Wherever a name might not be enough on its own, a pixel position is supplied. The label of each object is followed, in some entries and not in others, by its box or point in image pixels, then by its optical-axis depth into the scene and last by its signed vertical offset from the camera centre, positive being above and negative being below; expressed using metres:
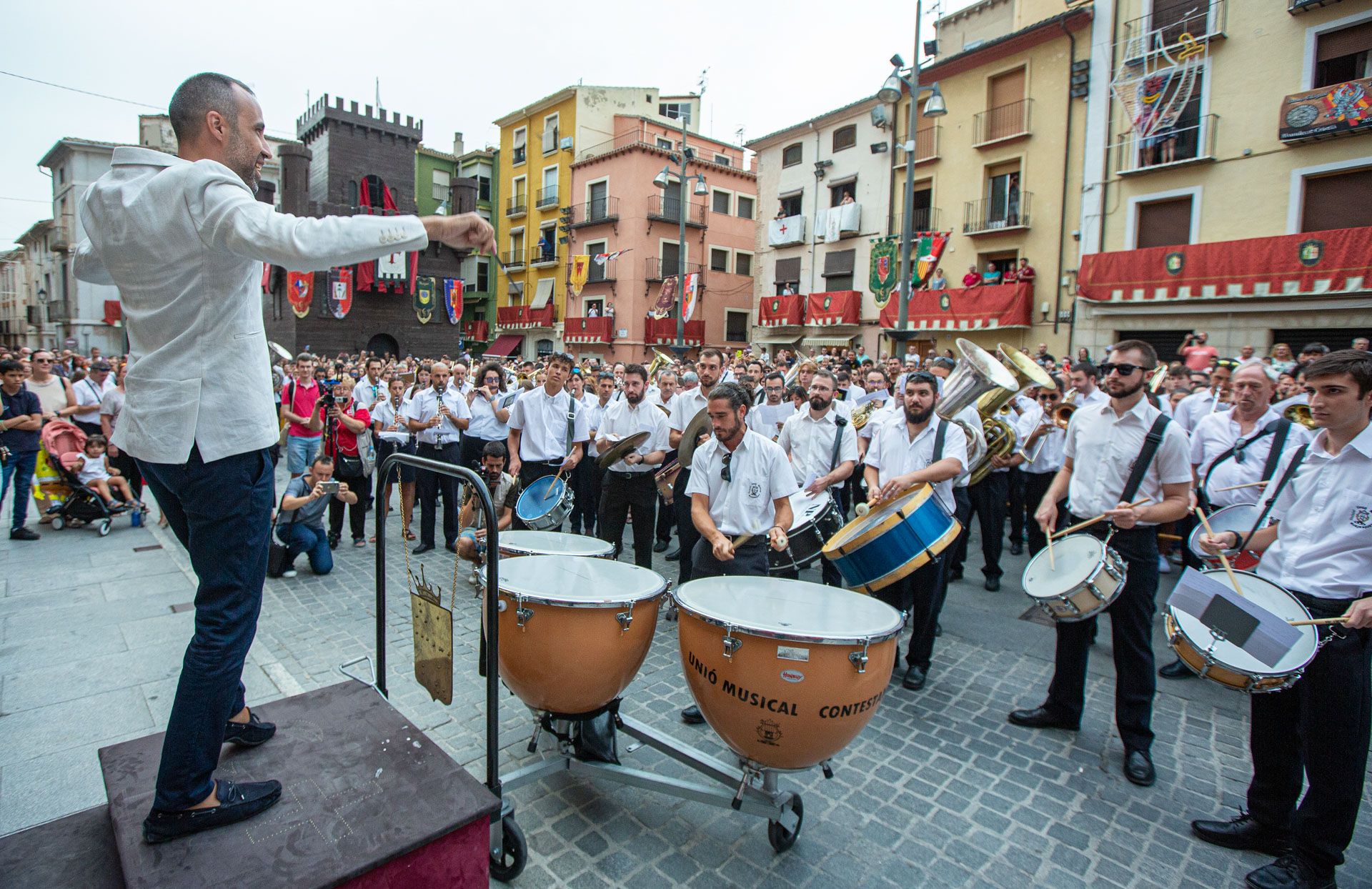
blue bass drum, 4.21 -1.01
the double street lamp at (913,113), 14.10 +5.18
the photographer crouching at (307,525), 7.07 -1.64
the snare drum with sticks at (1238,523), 4.08 -0.83
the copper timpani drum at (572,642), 2.97 -1.17
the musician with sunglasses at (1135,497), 3.88 -0.66
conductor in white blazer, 2.07 -0.01
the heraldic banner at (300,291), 30.73 +2.97
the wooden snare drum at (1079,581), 3.74 -1.09
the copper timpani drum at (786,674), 2.69 -1.17
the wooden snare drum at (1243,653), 2.97 -1.19
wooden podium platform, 2.10 -1.50
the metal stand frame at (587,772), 2.75 -1.80
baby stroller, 8.49 -1.66
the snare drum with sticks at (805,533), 5.36 -1.24
